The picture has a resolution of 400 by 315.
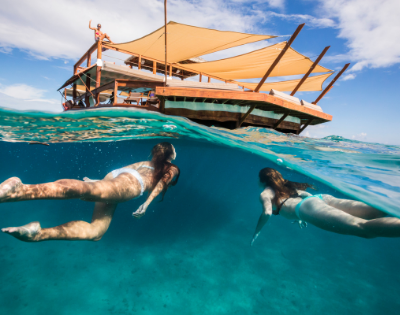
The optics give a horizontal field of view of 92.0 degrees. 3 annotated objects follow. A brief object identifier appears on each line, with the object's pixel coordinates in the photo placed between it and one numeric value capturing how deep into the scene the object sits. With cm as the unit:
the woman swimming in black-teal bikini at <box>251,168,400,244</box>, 330
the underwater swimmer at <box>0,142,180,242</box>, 282
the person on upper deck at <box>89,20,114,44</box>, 949
